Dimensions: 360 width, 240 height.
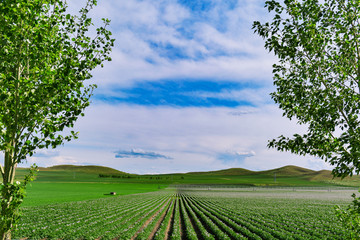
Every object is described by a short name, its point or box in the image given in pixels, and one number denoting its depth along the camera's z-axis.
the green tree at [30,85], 6.75
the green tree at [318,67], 7.38
